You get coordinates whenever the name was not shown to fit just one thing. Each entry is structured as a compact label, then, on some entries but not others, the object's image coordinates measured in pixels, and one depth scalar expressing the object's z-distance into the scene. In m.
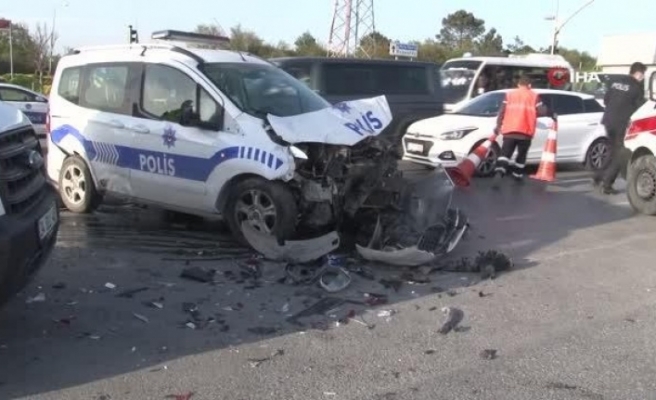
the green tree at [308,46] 55.72
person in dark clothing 11.08
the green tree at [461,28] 86.81
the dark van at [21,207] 3.98
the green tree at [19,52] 51.84
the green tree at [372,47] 55.37
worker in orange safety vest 11.78
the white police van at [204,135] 6.68
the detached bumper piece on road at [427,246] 6.40
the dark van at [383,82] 13.38
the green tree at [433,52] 61.80
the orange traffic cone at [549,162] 12.16
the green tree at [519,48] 75.72
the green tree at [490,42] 77.44
